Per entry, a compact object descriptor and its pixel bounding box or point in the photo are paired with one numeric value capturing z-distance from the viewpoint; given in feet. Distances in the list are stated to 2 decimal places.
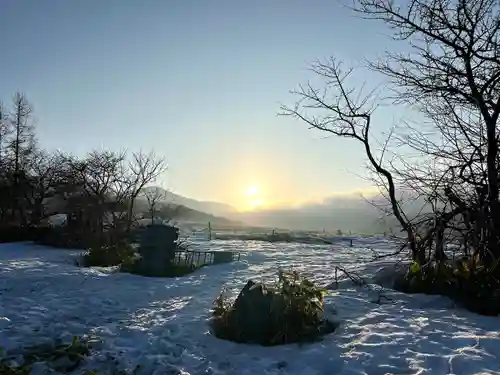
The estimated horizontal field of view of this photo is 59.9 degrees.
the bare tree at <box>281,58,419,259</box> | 31.48
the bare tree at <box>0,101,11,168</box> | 95.25
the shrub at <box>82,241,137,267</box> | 44.57
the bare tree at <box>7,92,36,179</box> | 93.40
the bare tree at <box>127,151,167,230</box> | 77.21
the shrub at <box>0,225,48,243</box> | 70.95
